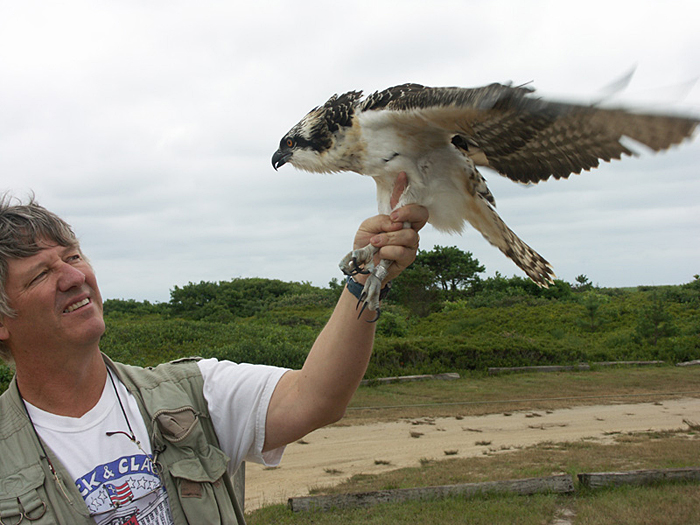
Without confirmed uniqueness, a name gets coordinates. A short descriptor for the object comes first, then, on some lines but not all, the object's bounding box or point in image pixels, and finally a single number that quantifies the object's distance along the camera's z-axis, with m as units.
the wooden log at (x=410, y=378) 12.77
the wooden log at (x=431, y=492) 5.86
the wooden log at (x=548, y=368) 14.57
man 1.68
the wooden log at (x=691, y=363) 15.12
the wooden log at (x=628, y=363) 15.09
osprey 1.99
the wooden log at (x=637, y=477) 6.28
